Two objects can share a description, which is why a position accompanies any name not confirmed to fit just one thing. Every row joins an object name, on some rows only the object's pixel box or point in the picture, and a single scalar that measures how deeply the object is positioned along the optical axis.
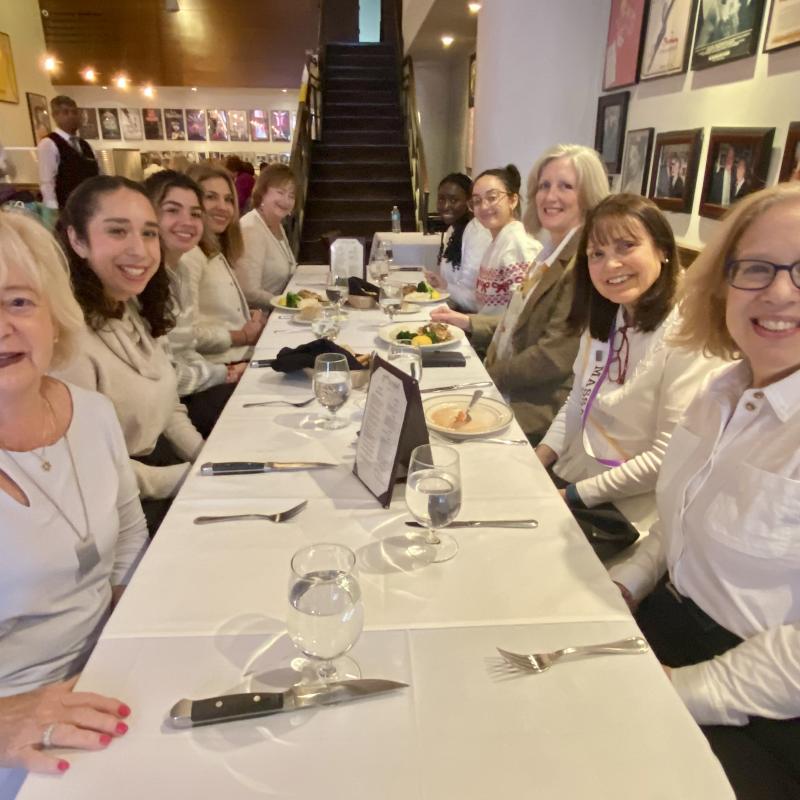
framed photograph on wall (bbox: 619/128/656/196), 3.19
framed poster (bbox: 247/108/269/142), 9.85
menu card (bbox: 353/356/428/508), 1.18
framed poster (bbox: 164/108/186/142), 9.71
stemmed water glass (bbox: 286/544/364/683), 0.77
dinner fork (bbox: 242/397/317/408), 1.72
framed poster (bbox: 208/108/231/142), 9.77
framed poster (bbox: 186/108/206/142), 9.74
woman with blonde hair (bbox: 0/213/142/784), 1.02
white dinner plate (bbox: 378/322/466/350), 2.23
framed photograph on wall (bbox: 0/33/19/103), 7.96
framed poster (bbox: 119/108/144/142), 9.68
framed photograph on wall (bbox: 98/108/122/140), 9.66
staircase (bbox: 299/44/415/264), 6.86
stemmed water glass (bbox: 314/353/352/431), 1.48
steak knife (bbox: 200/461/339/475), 1.33
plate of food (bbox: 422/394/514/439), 1.52
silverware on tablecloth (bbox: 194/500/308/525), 1.15
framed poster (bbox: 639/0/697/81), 2.80
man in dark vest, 5.65
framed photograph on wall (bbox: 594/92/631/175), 3.48
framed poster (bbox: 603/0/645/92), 3.29
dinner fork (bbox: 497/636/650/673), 0.82
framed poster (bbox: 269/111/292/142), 9.85
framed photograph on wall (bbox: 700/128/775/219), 2.29
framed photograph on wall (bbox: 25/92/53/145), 8.67
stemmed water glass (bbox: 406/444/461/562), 1.04
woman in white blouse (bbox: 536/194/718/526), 1.56
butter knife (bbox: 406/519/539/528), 1.15
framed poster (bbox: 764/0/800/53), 2.06
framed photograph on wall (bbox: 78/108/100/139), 9.61
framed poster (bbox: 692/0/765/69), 2.30
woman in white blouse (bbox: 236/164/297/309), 3.59
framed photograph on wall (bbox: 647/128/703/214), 2.77
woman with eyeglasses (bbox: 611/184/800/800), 0.99
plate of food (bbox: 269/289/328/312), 2.85
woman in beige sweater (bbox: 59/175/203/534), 1.66
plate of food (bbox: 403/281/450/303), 3.12
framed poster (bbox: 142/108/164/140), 9.68
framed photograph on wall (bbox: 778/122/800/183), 2.09
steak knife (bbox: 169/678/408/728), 0.74
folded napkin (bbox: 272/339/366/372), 1.91
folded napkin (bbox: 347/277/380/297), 3.01
